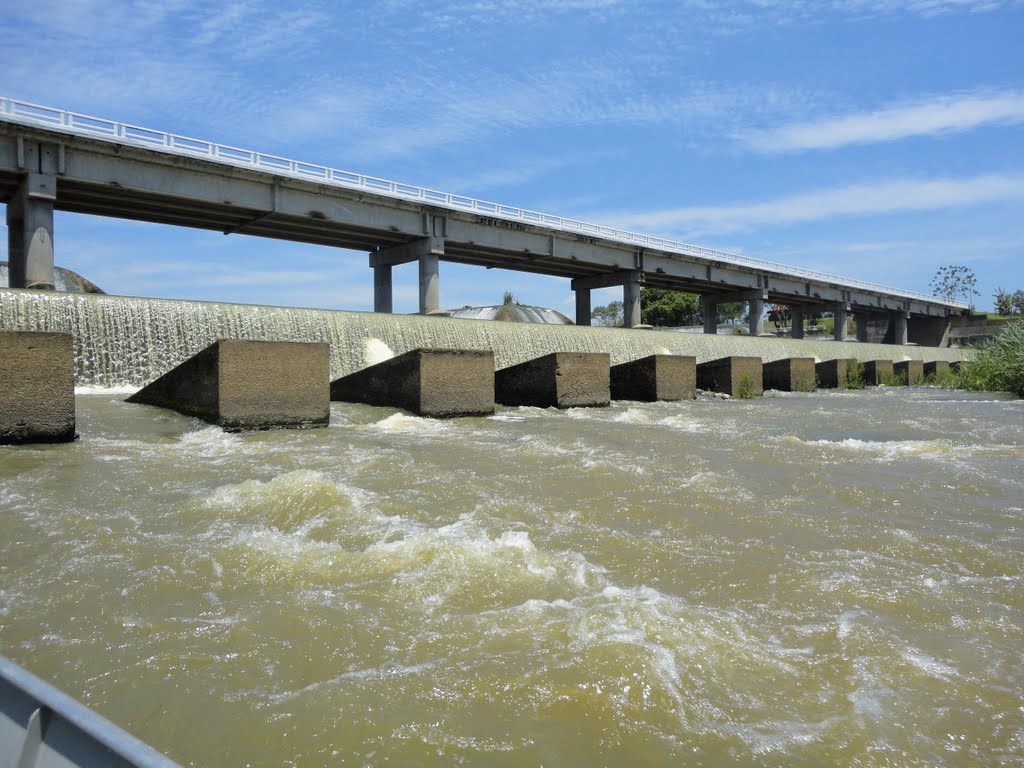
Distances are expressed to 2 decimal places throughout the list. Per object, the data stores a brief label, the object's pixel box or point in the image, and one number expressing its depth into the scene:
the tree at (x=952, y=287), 113.75
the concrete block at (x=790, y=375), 22.53
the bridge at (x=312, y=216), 21.67
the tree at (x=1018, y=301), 106.69
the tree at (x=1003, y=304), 103.04
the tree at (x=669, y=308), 81.00
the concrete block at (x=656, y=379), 16.17
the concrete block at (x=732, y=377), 18.86
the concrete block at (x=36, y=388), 7.16
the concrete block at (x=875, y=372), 27.91
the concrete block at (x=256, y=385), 8.88
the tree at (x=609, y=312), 97.50
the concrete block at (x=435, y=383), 11.16
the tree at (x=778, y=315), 105.50
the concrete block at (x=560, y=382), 13.73
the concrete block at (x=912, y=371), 28.81
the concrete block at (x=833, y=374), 24.92
